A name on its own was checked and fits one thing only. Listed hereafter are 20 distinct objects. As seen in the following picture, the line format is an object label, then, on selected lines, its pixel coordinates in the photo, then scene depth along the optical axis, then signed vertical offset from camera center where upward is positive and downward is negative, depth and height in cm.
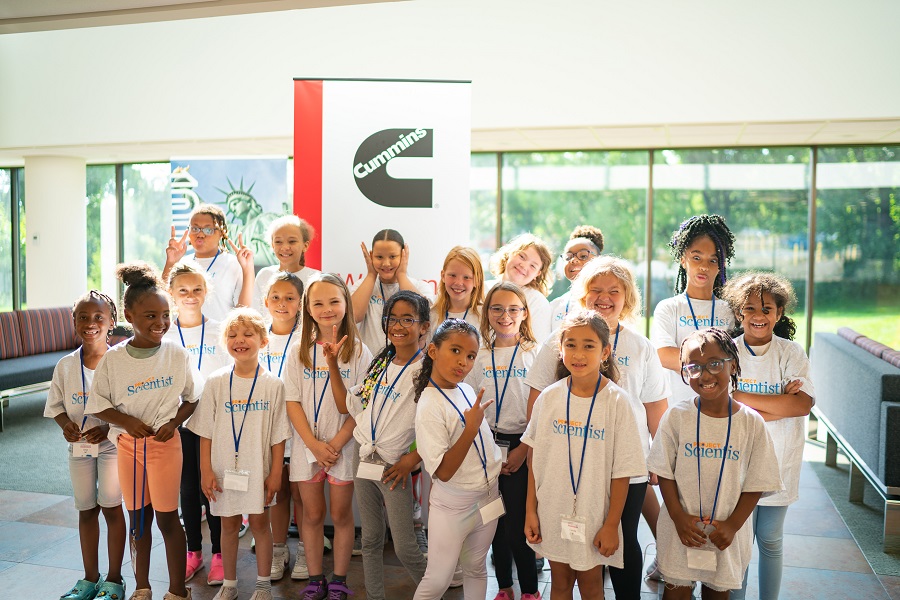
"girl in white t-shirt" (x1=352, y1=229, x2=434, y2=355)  352 -10
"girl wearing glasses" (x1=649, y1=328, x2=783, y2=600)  240 -73
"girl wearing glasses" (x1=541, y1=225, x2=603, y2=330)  366 +3
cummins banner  385 +58
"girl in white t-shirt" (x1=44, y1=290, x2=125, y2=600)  308 -80
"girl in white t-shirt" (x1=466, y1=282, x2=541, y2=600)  293 -56
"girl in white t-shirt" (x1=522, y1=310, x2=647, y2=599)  246 -71
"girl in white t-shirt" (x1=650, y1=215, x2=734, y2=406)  303 -13
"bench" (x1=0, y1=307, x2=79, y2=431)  666 -92
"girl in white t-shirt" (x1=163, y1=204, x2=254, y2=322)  408 +1
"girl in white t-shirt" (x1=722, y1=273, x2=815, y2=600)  269 -48
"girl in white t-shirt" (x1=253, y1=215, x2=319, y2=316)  371 +10
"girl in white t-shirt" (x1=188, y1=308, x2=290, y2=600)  302 -77
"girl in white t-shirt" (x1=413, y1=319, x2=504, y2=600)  263 -77
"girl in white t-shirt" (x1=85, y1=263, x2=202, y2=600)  296 -64
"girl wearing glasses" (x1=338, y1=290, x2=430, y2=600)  284 -71
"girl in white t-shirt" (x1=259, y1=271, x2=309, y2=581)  335 -36
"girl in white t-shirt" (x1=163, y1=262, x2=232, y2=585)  345 -46
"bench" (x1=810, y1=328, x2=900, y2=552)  392 -92
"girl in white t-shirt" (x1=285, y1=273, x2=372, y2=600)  304 -70
